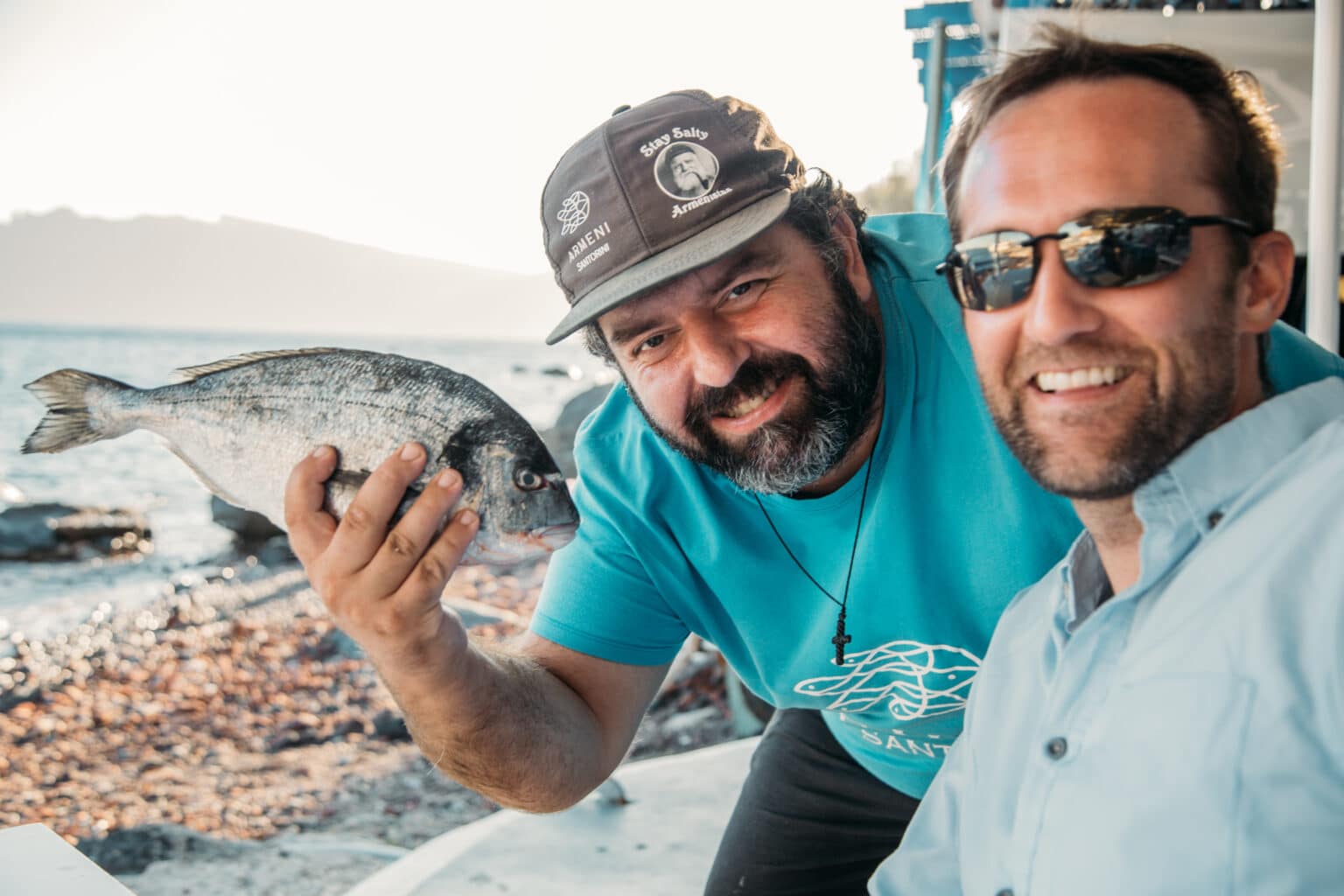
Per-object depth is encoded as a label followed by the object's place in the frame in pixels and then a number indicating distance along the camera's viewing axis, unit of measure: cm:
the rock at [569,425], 1287
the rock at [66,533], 1364
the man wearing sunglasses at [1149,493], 116
